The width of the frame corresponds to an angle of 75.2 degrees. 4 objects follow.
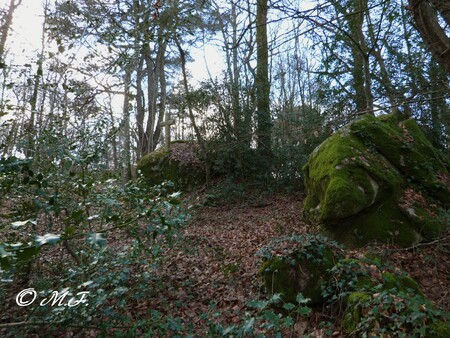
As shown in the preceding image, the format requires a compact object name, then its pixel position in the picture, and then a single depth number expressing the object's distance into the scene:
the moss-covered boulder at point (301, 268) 3.51
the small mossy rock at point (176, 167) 10.56
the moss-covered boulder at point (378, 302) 2.42
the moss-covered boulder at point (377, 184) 4.93
